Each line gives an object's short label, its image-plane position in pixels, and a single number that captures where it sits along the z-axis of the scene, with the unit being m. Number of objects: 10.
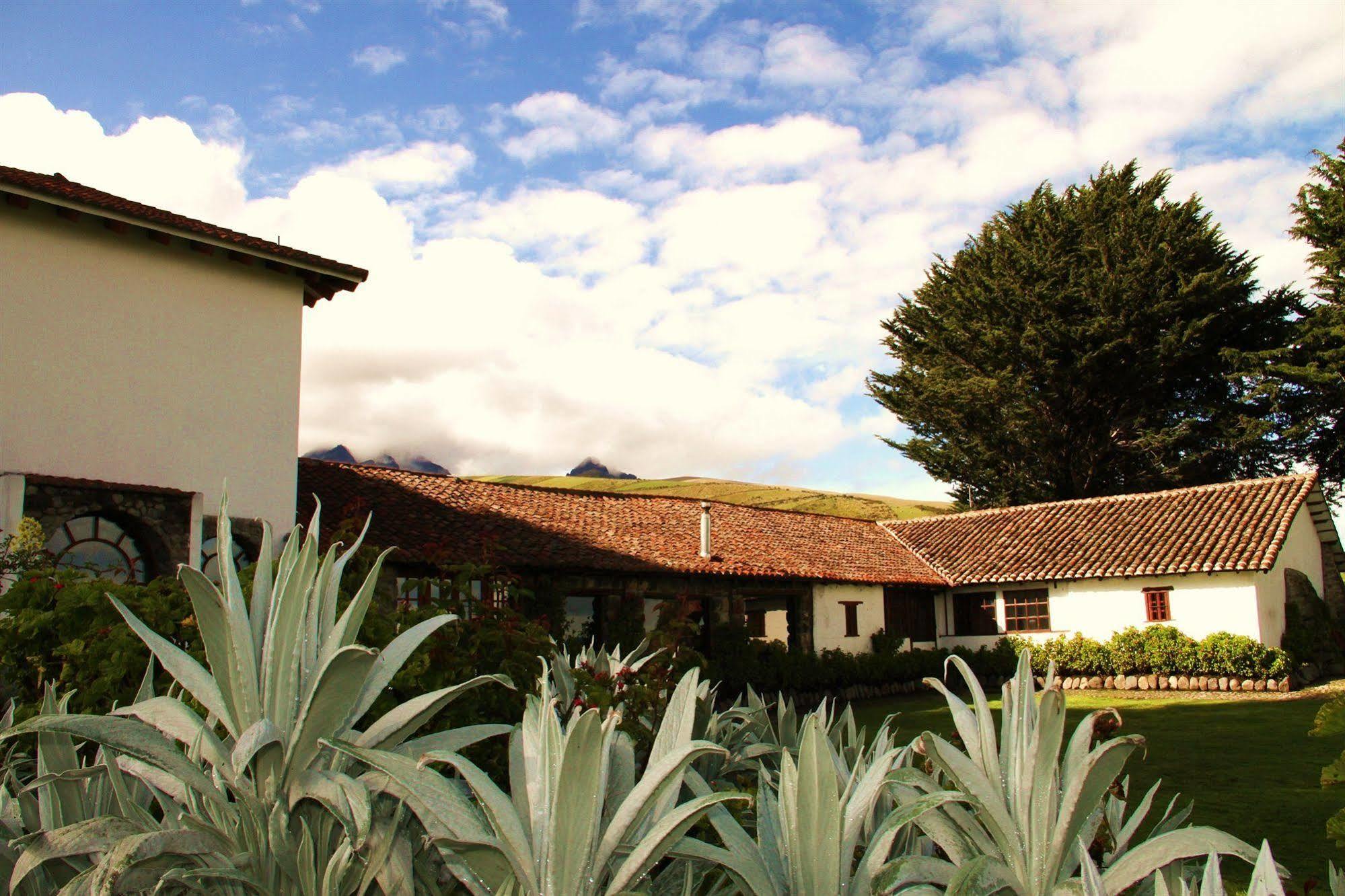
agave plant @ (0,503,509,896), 2.00
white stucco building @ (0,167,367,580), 10.88
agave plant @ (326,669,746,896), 1.83
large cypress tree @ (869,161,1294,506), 27.39
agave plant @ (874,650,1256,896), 2.18
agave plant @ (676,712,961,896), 2.05
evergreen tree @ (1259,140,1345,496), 25.98
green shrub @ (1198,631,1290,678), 18.53
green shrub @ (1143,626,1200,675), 19.25
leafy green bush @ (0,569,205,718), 4.05
